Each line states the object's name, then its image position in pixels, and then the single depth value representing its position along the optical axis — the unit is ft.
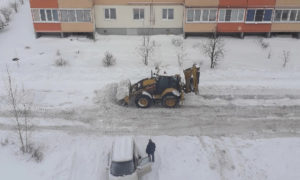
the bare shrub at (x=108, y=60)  69.70
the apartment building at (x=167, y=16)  83.46
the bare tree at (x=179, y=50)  71.61
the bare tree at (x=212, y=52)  69.68
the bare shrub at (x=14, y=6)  105.57
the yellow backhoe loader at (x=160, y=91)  52.49
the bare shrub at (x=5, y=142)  44.86
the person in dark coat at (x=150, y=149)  40.01
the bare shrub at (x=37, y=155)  42.16
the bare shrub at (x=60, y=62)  69.79
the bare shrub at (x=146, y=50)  71.36
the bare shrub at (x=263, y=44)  80.19
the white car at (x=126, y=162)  36.29
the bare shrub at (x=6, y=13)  94.78
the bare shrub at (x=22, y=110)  44.34
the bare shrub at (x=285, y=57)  70.51
